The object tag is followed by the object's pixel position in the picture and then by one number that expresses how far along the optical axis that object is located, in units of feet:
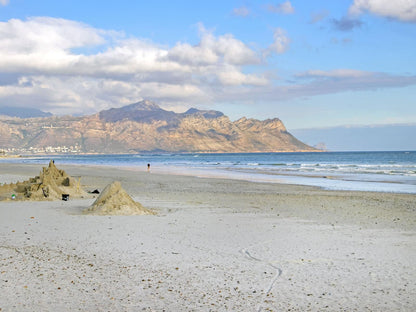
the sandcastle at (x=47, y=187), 54.72
